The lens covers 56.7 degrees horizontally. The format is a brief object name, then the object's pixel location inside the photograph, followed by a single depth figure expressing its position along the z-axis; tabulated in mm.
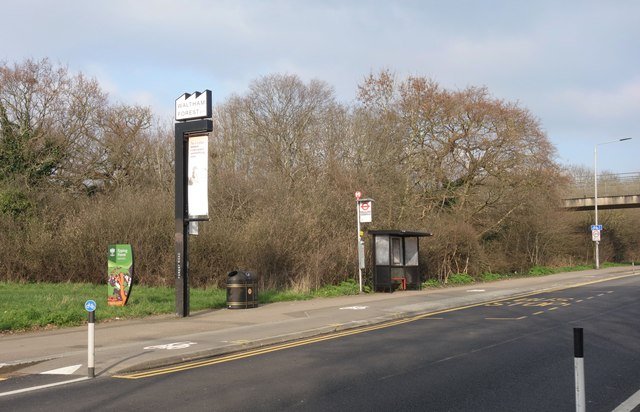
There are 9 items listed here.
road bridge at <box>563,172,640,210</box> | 51062
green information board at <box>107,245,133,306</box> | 16047
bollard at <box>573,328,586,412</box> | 4730
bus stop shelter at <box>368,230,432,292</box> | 23328
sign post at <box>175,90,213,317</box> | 14992
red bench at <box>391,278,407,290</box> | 24364
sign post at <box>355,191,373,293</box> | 22234
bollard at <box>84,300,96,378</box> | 8352
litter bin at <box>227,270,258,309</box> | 16797
